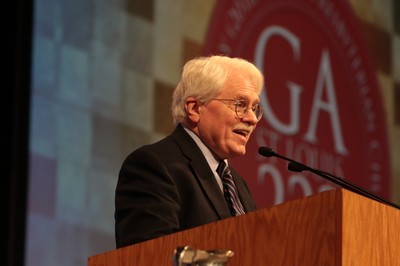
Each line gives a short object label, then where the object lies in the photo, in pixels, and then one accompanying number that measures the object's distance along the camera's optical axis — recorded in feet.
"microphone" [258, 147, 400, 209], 18.84
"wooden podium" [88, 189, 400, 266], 15.44
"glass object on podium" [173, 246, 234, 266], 13.73
